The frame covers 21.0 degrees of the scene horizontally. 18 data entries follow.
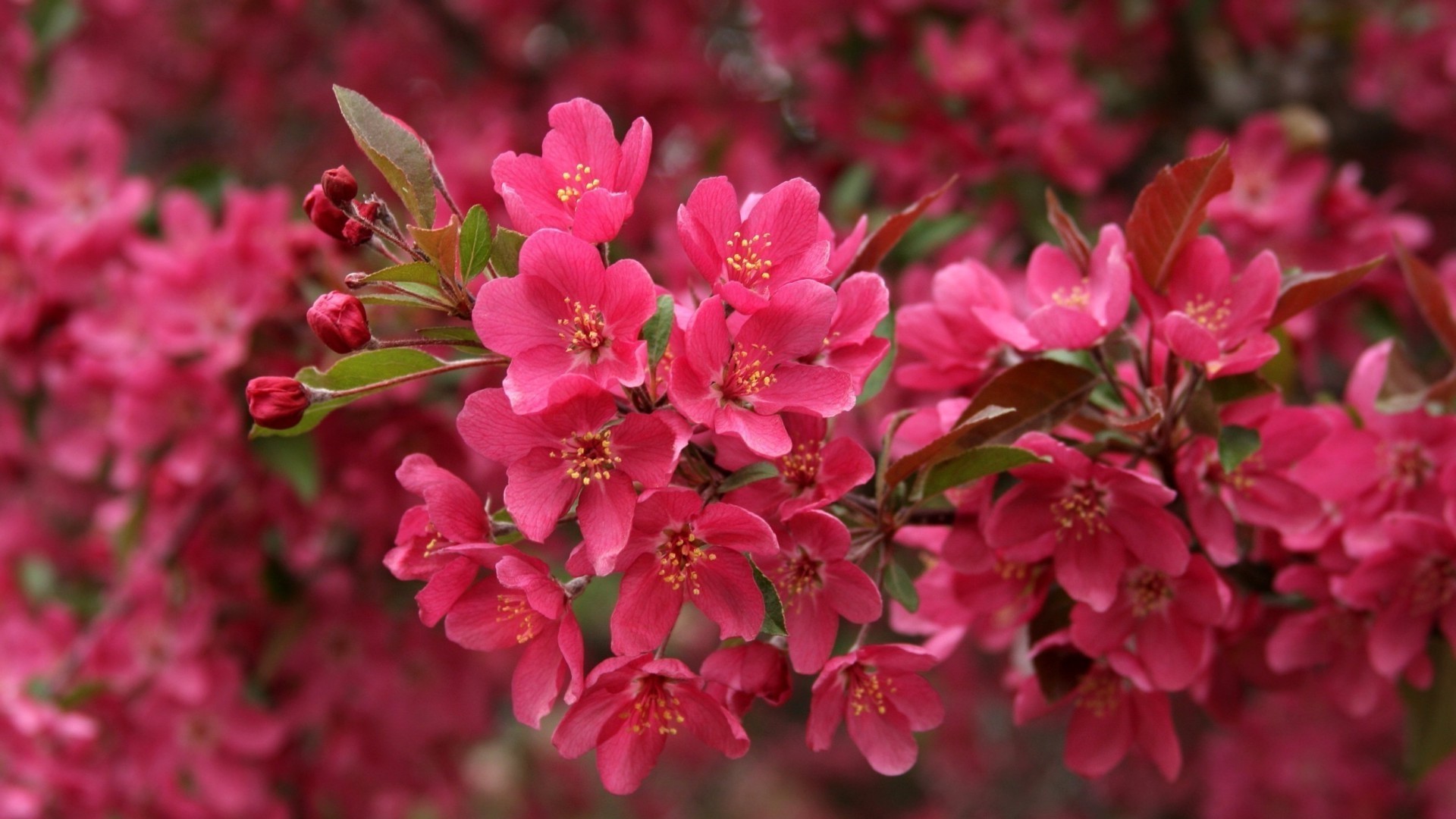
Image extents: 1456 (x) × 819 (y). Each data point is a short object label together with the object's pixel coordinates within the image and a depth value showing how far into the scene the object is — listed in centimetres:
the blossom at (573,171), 86
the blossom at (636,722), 85
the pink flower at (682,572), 84
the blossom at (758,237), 86
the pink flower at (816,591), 86
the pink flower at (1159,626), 90
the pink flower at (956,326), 91
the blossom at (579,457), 84
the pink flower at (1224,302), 89
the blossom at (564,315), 84
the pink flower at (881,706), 87
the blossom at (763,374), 84
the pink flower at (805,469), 86
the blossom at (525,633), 85
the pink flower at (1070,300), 88
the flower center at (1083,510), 88
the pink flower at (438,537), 85
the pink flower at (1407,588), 90
